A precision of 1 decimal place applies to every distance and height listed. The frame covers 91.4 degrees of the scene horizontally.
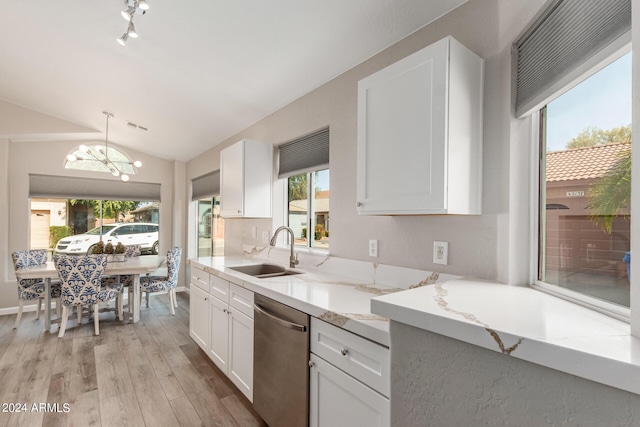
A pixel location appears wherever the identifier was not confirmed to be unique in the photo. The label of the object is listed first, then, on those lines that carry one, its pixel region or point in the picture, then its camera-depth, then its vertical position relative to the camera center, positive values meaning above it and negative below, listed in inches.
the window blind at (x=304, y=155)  101.3 +21.0
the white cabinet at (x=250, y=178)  119.1 +14.0
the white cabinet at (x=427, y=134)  52.5 +14.7
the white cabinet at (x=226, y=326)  82.1 -34.7
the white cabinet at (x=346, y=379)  46.1 -27.0
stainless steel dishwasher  60.8 -32.2
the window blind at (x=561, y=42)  36.3 +23.5
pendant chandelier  198.9 +35.4
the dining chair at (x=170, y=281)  169.3 -38.2
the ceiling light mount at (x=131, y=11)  73.0 +48.7
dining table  141.1 -27.9
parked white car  199.0 -16.6
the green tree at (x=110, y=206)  204.1 +4.8
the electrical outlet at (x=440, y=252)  64.1 -7.8
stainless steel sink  101.3 -19.4
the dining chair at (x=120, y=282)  160.6 -37.9
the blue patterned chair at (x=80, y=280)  133.2 -29.6
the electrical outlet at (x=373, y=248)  79.5 -8.6
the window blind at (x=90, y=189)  188.7 +15.9
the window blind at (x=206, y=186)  180.1 +17.5
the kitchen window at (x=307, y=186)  104.0 +10.6
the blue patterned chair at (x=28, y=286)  149.3 -35.9
